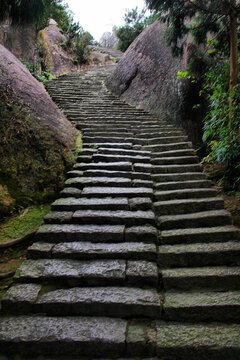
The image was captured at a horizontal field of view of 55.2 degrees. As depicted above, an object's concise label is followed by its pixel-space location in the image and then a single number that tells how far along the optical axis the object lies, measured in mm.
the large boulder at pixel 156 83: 5816
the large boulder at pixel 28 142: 3203
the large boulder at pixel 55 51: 12011
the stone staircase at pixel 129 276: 1679
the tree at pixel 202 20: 3725
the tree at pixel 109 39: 27842
